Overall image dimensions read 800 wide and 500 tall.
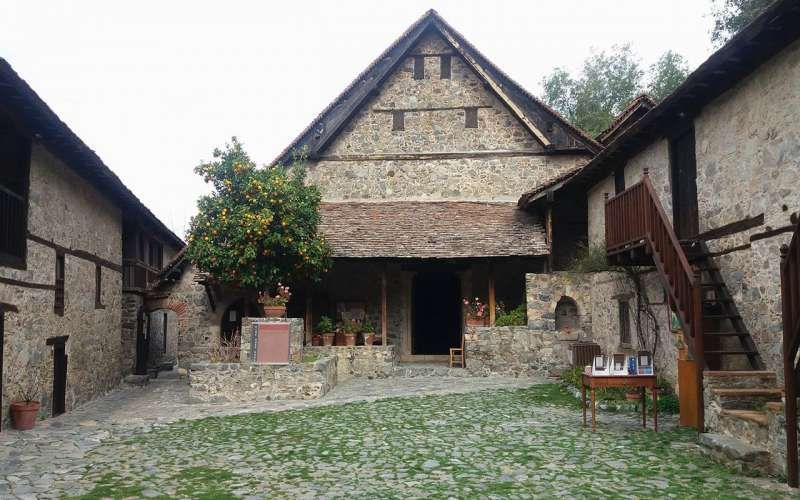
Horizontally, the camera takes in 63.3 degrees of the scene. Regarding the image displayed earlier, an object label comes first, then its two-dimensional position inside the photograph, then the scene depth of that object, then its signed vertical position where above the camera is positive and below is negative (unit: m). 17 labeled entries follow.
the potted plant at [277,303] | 14.95 -0.06
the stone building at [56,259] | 10.52 +0.83
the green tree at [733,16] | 20.06 +9.33
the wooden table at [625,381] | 8.67 -1.08
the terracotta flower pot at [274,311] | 14.94 -0.24
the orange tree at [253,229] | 15.45 +1.71
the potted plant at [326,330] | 17.12 -0.78
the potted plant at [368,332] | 17.06 -0.84
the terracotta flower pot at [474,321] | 16.85 -0.53
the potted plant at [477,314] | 16.86 -0.35
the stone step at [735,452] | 6.63 -1.59
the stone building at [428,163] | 18.91 +4.15
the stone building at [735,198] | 7.82 +1.52
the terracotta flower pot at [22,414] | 10.46 -1.85
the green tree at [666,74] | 31.64 +11.52
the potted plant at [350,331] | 17.11 -0.81
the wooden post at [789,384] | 6.05 -0.80
